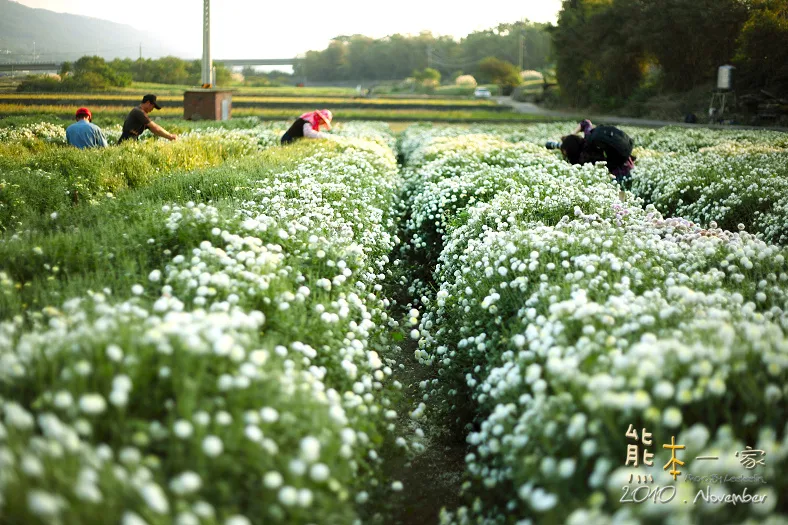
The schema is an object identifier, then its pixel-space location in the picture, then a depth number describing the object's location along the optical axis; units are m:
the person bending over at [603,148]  12.12
